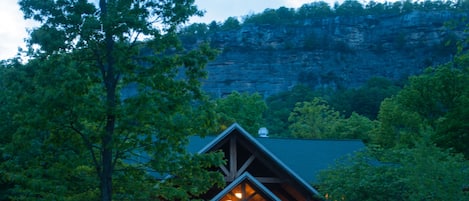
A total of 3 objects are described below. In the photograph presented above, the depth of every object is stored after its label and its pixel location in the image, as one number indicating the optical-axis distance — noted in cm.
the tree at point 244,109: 5194
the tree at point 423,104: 3353
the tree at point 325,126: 4816
